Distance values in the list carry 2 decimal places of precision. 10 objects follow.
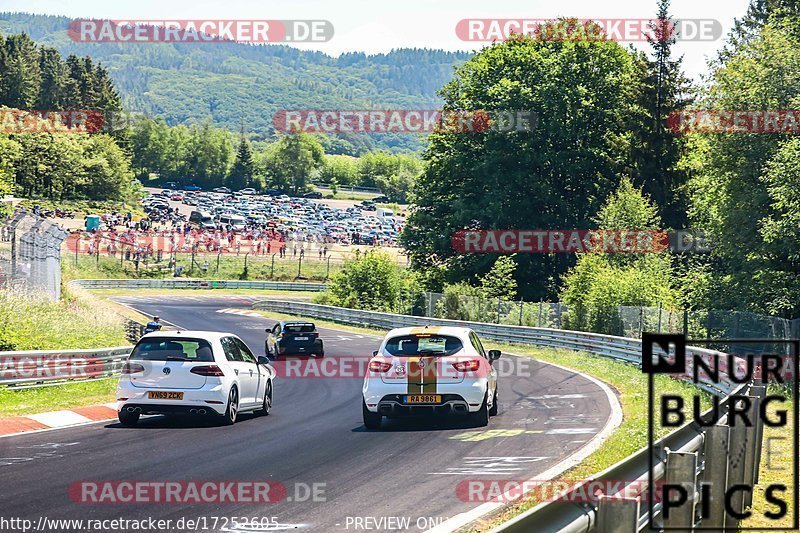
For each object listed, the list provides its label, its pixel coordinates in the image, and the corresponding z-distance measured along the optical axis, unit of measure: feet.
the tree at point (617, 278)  138.51
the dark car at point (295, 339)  120.16
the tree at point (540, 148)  191.93
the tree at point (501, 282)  180.55
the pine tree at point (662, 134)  196.75
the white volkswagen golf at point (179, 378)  55.77
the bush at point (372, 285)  211.20
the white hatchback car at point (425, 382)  55.67
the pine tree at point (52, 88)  516.32
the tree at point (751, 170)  125.29
